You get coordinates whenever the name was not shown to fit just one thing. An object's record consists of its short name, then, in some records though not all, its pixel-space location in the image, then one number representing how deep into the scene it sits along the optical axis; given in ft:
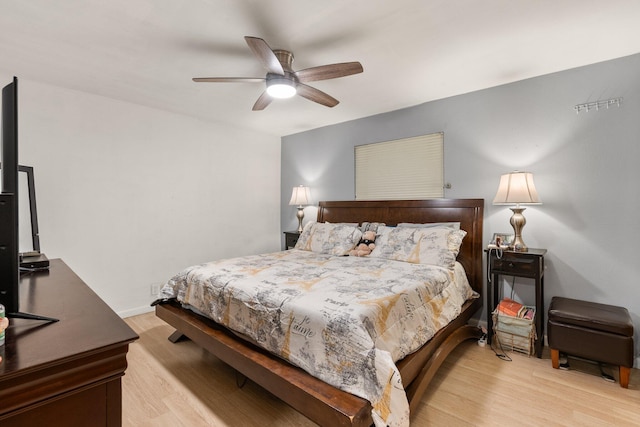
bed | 4.68
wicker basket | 8.37
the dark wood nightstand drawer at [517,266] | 8.30
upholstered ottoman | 6.72
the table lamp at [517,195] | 8.50
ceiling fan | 6.67
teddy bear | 10.58
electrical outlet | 11.80
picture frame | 9.12
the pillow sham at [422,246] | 9.02
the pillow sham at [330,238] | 11.04
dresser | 2.06
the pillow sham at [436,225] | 10.12
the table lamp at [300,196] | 14.44
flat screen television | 2.69
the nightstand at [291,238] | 14.14
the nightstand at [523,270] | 8.27
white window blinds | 11.19
